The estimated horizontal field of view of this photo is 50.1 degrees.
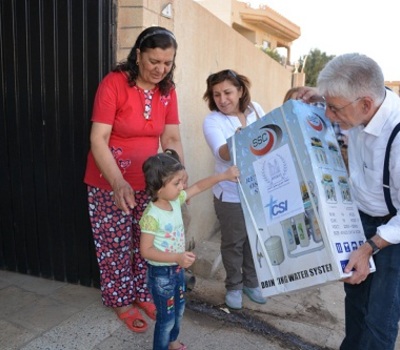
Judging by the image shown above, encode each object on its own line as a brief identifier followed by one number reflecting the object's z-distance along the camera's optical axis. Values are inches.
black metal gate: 116.2
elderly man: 72.8
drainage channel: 110.5
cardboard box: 73.9
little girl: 82.9
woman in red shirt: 93.3
